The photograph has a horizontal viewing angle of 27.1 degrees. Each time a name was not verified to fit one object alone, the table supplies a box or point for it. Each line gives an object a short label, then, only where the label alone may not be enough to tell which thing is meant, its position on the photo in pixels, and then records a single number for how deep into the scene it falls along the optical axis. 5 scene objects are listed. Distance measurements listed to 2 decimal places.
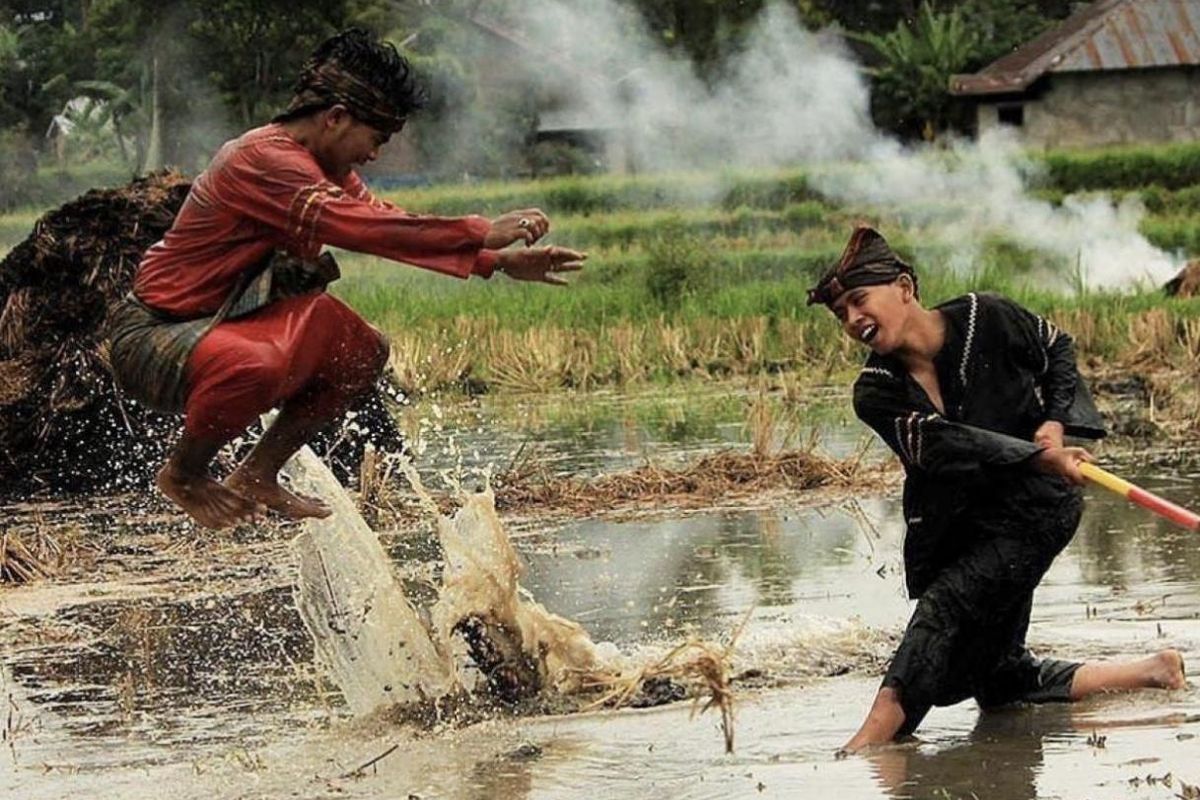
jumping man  6.87
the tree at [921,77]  45.34
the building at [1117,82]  41.19
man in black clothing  6.96
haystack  14.88
